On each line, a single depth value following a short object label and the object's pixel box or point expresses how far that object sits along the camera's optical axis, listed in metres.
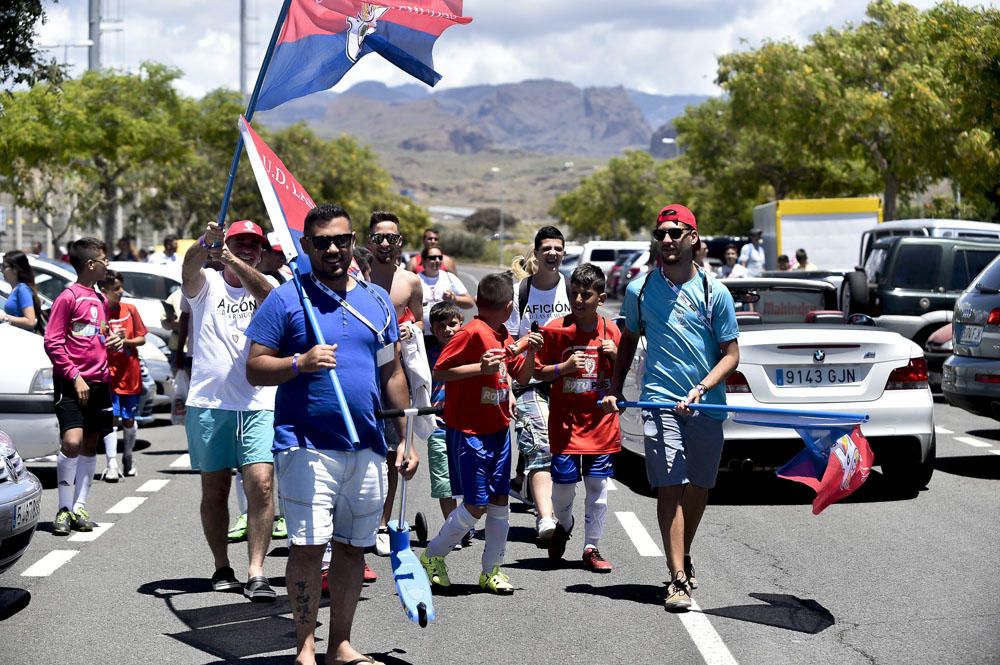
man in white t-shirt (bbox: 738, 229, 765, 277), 28.08
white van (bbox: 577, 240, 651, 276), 46.38
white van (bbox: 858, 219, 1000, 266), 21.48
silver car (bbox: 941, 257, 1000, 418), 11.15
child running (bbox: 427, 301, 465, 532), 8.17
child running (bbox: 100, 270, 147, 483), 12.09
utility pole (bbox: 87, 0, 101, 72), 29.86
